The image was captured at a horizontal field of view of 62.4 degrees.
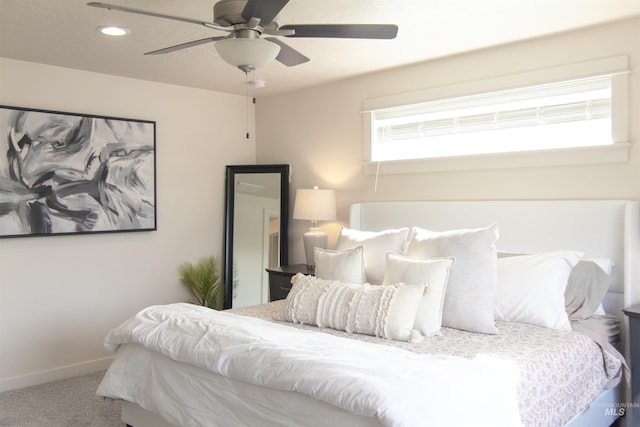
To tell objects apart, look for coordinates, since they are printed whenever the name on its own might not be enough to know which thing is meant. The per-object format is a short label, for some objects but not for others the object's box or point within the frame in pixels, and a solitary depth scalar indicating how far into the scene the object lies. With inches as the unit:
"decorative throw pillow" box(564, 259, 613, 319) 114.7
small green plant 191.6
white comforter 67.2
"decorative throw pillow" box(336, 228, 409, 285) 134.6
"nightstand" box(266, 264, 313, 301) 171.9
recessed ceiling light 125.4
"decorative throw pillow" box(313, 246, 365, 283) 126.6
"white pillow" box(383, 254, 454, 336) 106.9
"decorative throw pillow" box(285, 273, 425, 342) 104.6
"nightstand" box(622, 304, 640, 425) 107.0
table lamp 174.4
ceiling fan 89.1
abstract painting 153.9
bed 71.9
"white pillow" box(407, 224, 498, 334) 109.5
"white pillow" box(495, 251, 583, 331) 110.4
